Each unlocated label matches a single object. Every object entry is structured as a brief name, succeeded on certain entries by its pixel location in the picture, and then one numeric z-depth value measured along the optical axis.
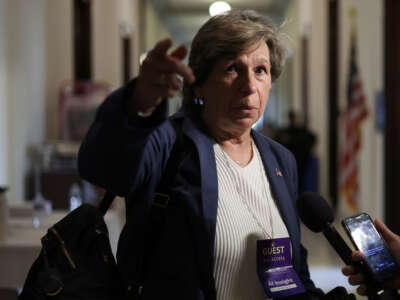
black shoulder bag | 1.31
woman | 1.30
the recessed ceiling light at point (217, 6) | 13.84
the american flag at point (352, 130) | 6.09
